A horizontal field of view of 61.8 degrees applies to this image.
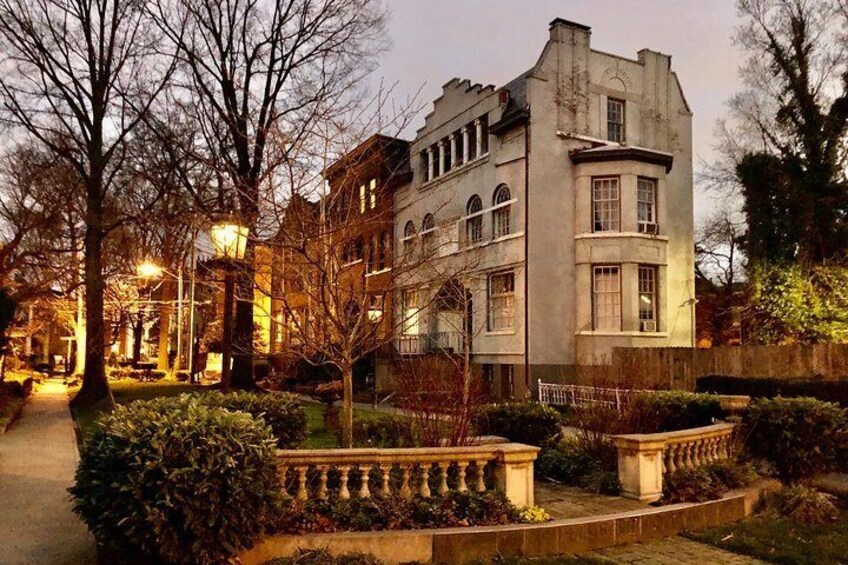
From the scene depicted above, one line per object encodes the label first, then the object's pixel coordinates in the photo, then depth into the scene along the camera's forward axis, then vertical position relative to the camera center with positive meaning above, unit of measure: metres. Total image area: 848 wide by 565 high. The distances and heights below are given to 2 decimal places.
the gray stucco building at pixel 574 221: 25.20 +4.59
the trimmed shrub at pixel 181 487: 5.77 -1.20
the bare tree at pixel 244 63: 22.03 +9.57
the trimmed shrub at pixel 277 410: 9.91 -0.95
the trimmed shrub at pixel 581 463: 9.77 -1.70
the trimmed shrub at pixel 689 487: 8.84 -1.77
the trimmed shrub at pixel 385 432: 10.07 -1.33
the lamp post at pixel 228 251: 10.59 +1.39
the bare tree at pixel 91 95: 22.89 +8.33
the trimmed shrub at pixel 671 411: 11.06 -1.03
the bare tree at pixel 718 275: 37.66 +4.58
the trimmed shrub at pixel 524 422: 11.36 -1.22
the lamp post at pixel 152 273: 30.19 +3.23
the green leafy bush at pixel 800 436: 10.01 -1.25
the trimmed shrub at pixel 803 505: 8.97 -2.04
